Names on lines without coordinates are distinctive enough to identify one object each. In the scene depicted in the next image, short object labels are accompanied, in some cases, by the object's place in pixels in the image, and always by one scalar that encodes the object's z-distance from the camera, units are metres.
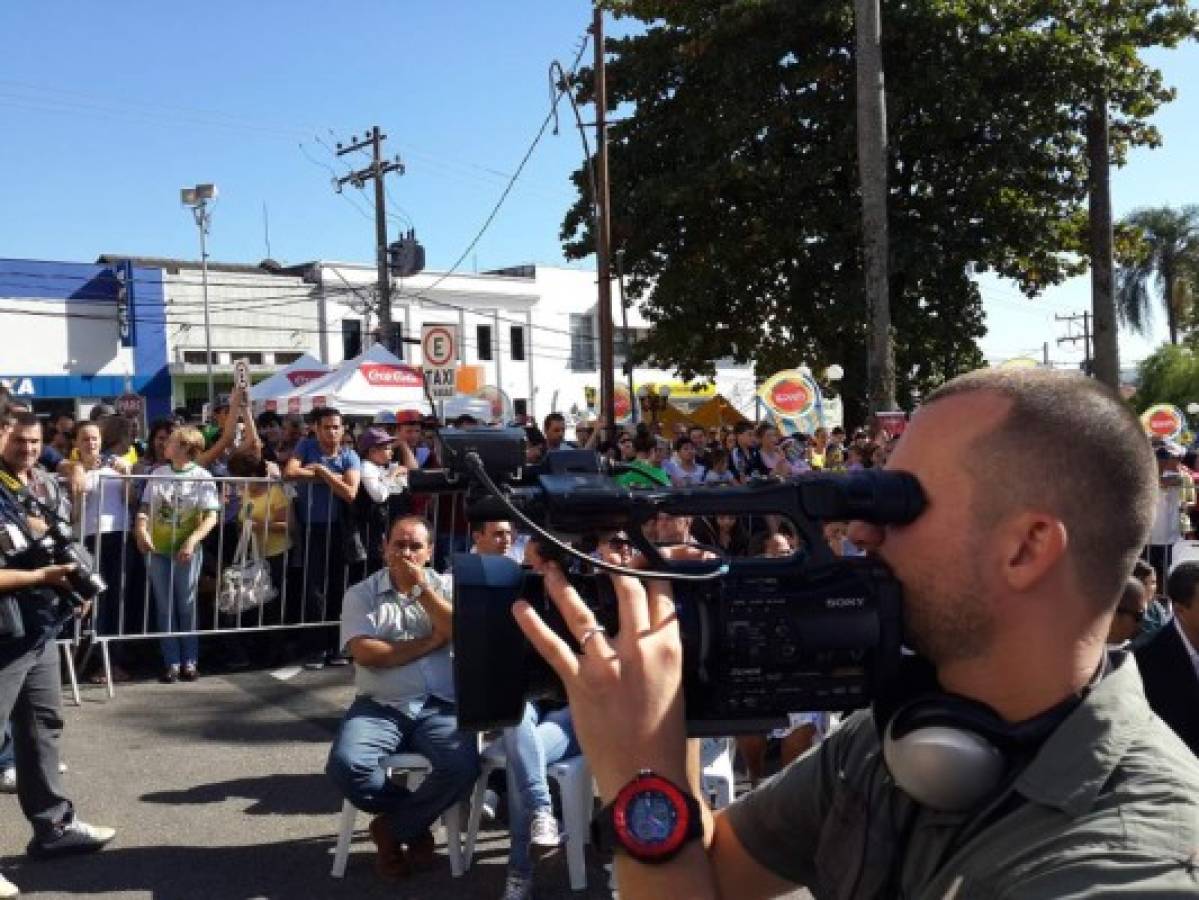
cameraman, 1.22
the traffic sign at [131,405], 22.57
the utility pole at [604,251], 19.16
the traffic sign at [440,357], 11.23
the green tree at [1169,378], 44.78
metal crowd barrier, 7.29
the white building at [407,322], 38.16
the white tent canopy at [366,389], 15.93
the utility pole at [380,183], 30.77
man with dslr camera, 4.36
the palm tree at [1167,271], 52.12
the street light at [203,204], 36.00
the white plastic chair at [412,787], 4.48
